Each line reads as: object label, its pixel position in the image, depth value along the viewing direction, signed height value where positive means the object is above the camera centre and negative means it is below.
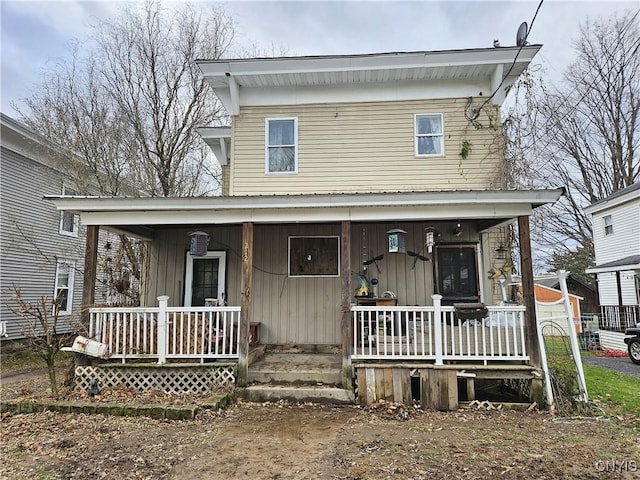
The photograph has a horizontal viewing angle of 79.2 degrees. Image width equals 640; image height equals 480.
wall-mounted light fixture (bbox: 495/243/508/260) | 8.29 +1.03
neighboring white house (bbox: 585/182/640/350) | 14.31 +1.70
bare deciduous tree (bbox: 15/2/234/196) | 11.38 +6.24
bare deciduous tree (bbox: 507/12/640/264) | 18.80 +8.88
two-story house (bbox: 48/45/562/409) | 8.05 +2.57
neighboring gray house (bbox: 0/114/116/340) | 10.95 +2.33
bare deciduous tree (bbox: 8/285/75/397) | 5.83 -0.61
